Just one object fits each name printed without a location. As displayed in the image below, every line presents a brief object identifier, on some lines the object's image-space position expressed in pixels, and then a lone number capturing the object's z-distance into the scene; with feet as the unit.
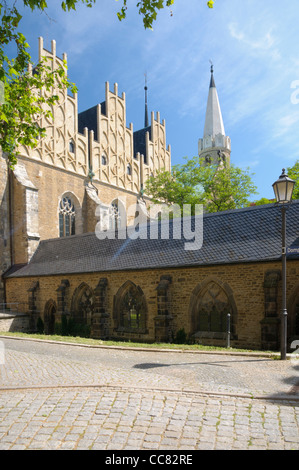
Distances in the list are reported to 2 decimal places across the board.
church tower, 169.58
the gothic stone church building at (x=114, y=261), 43.60
